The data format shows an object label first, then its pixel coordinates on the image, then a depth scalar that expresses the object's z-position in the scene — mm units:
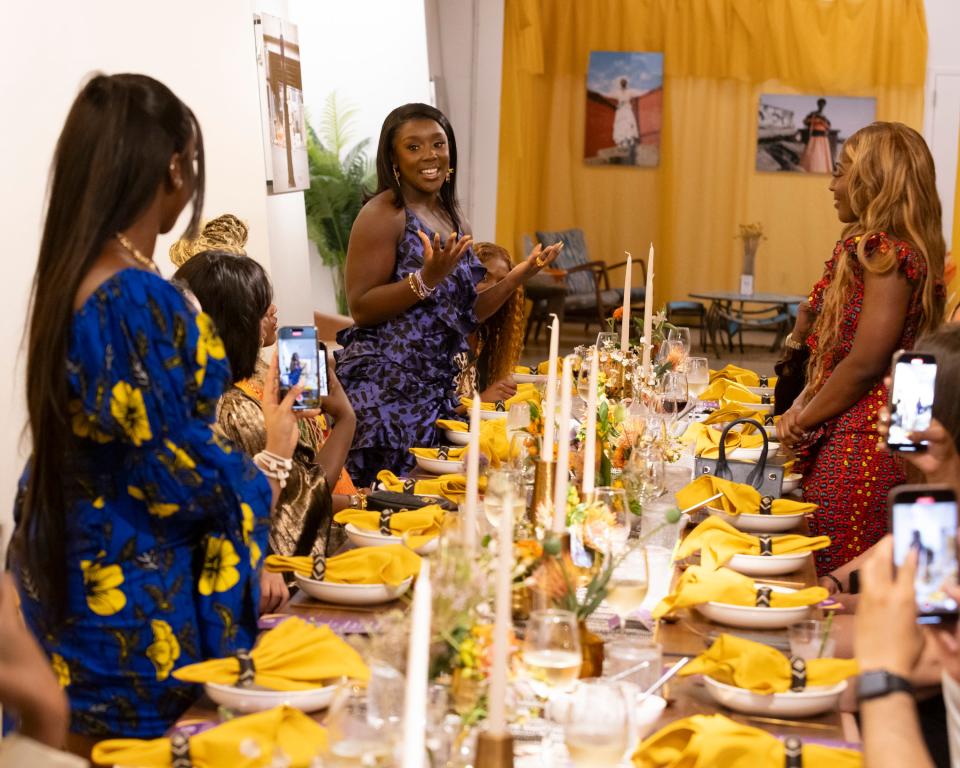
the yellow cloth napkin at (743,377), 4922
